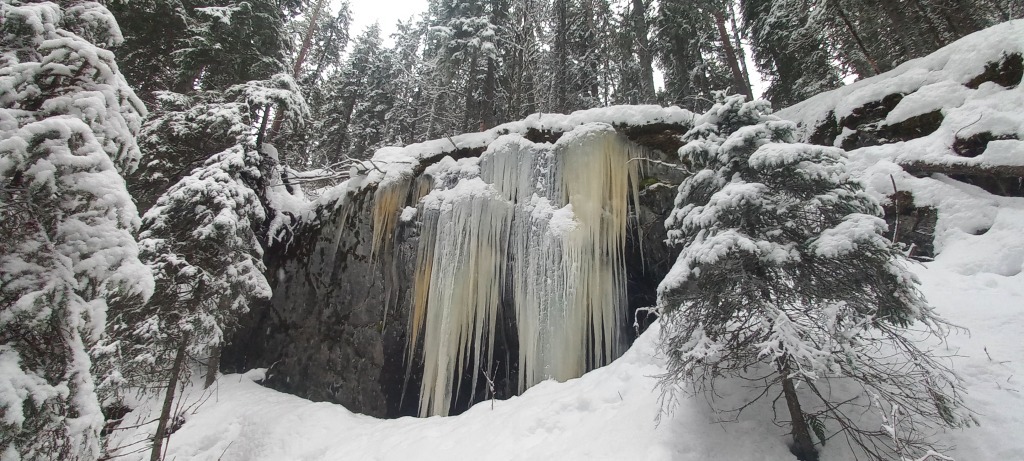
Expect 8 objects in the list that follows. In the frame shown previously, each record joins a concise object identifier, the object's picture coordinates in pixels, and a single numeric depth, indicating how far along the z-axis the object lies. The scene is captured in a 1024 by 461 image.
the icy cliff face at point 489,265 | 6.03
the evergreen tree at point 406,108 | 18.73
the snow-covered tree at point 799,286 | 2.44
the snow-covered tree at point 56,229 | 2.70
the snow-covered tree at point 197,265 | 5.76
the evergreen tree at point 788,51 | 12.73
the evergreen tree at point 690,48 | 11.38
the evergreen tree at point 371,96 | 18.70
